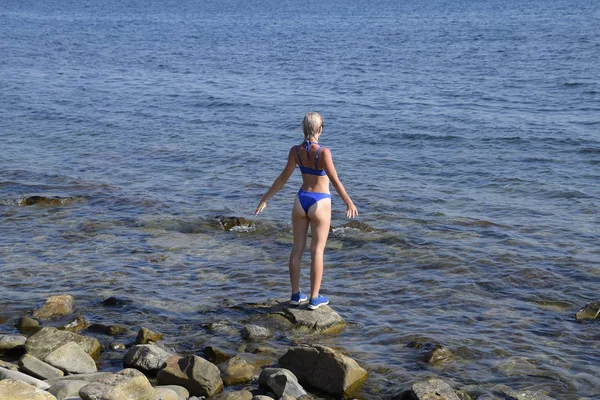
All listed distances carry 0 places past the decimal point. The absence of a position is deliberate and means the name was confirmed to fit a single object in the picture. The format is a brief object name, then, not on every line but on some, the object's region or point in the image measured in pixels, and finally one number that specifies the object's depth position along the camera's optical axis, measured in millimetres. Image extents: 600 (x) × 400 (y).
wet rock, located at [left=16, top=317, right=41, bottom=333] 9062
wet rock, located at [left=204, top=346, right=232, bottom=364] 8312
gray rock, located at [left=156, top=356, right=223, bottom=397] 7312
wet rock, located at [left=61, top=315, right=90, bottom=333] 9086
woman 8578
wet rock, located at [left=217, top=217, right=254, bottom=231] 13797
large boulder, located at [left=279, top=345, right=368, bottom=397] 7535
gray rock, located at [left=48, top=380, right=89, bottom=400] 6598
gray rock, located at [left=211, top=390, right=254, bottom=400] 7117
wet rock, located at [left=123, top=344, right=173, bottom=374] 7809
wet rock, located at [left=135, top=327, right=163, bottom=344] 8609
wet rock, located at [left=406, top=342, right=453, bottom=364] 8414
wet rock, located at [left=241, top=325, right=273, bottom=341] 8906
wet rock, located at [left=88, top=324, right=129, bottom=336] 9039
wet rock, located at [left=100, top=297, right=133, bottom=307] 9977
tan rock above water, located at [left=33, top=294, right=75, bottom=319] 9492
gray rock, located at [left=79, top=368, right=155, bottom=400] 6348
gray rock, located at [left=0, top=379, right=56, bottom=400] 5945
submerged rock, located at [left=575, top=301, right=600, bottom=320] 9648
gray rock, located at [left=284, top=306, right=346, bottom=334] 9164
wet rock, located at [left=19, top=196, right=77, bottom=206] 15266
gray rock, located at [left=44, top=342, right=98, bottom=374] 7582
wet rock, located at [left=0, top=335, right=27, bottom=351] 8133
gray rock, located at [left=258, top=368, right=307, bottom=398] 7191
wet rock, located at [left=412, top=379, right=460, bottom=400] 7078
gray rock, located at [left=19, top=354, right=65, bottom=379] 7348
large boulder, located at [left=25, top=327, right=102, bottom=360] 7941
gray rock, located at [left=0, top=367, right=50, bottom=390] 6829
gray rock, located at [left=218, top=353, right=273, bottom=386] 7699
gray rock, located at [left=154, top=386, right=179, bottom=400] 6793
